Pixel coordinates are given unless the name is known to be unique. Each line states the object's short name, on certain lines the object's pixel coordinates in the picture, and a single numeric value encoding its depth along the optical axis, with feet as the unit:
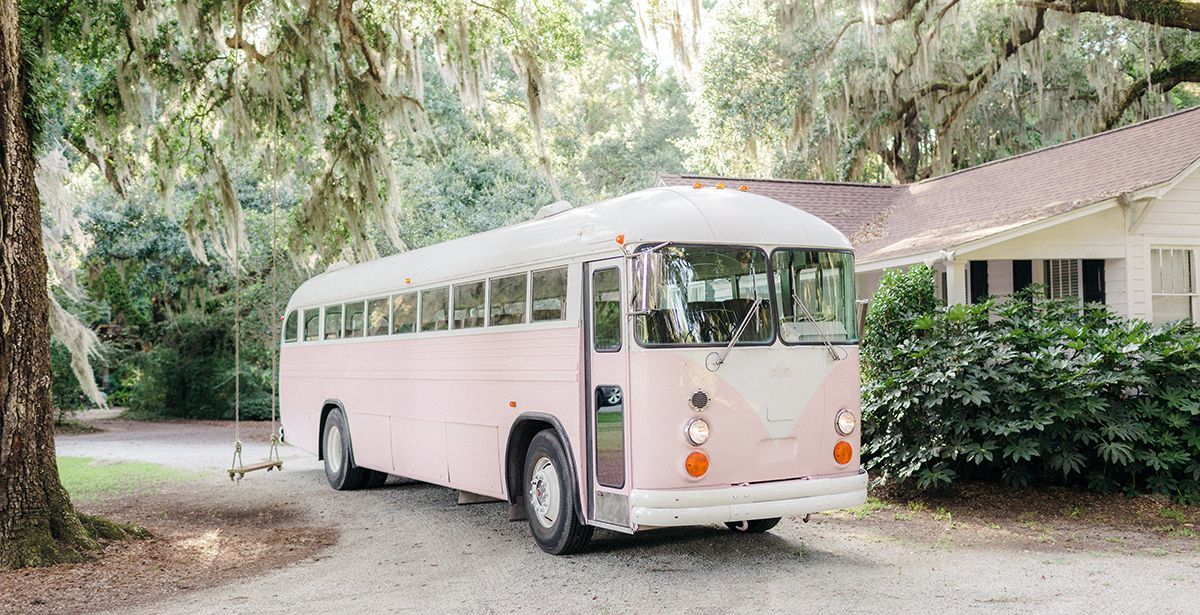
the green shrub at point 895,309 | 36.37
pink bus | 23.65
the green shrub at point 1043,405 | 30.68
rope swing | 41.26
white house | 42.01
